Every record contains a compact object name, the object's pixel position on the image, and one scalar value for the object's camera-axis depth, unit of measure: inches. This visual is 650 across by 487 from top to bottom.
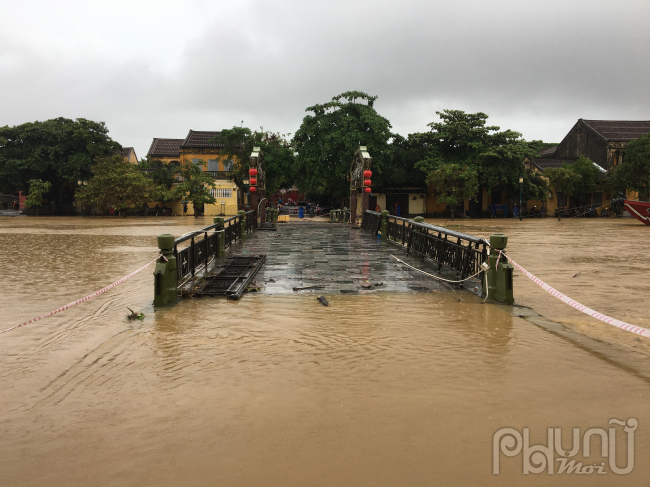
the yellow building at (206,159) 1732.3
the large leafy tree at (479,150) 1503.4
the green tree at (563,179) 1588.3
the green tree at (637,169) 1452.0
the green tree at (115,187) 1517.0
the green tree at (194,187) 1573.6
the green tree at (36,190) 1595.7
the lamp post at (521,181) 1409.9
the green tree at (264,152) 1531.7
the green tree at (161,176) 1637.6
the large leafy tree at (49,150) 1603.1
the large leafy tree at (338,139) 1349.7
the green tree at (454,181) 1428.4
